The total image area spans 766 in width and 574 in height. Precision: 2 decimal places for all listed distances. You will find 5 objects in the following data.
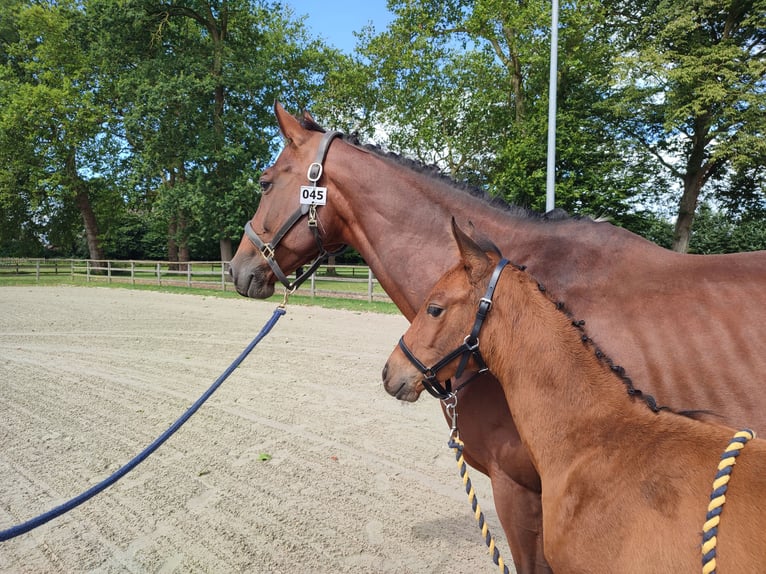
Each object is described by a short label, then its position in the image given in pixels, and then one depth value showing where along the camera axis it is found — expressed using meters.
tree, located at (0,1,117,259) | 31.52
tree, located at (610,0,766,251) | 18.50
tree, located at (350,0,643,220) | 21.30
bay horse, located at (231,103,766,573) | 2.11
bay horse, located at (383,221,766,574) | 1.45
